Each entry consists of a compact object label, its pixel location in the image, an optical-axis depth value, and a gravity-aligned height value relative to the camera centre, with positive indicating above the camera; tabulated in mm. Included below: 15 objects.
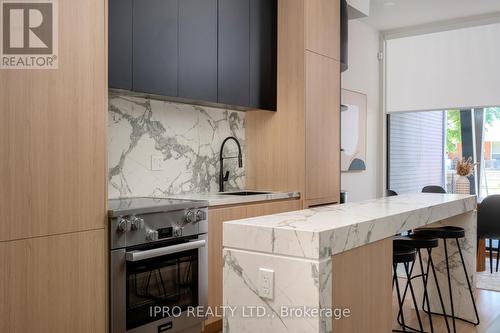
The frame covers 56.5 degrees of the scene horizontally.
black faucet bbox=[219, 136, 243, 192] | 3909 -44
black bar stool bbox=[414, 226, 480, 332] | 3174 -493
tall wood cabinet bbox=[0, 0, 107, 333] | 2037 -116
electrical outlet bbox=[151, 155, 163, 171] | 3370 -18
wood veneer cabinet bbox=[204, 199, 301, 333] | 3072 -601
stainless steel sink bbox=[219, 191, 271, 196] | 3878 -272
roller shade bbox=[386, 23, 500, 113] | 5512 +1151
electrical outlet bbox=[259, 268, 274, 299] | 1756 -464
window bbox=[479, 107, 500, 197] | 5734 +94
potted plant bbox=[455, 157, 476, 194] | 5488 -179
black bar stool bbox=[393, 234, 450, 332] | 2854 -502
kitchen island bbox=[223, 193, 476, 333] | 1670 -430
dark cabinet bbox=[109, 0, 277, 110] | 2793 +776
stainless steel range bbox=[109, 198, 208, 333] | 2459 -598
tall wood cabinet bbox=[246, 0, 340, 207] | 3896 +378
